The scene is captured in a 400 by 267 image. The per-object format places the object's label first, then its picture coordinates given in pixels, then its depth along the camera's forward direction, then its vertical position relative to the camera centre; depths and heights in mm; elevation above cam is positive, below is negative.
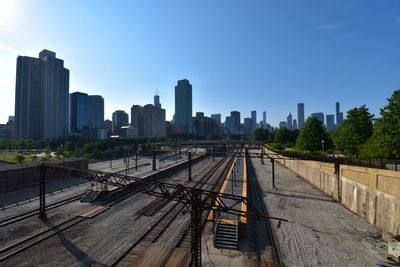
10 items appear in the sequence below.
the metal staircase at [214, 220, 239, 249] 15930 -9357
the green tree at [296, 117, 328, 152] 50281 +662
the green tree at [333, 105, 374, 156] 37562 +1437
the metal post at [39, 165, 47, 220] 21234 -7121
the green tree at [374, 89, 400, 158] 24344 +1478
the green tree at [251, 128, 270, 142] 150500 +1741
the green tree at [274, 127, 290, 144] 103375 +651
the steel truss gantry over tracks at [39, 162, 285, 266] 12555 -5491
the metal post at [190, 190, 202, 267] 12555 -6534
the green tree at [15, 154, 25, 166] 49062 -6332
